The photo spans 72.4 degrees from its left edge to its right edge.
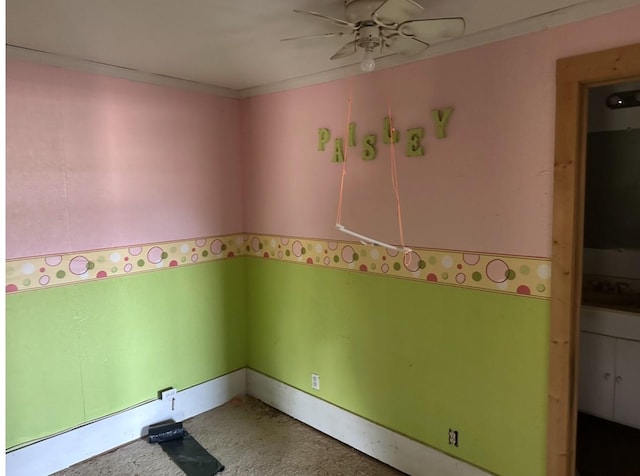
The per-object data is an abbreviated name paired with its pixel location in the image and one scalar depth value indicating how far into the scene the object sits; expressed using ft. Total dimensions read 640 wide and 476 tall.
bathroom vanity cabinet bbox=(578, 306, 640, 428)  8.77
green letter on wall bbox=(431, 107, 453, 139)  6.88
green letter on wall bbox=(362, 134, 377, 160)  7.95
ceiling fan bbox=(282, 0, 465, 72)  4.83
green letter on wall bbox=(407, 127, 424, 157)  7.26
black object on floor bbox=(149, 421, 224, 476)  8.11
